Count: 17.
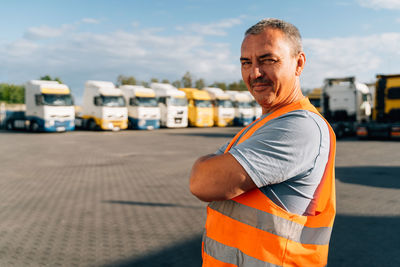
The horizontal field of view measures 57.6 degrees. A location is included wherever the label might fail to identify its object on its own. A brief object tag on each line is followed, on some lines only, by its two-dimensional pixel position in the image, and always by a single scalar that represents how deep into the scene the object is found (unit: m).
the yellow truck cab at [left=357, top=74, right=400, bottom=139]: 16.73
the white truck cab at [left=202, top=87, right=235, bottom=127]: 30.92
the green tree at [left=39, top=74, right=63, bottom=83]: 83.16
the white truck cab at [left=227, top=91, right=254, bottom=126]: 32.44
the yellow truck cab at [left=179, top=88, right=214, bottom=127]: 29.06
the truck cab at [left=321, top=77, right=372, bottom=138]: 19.09
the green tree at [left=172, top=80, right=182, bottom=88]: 64.45
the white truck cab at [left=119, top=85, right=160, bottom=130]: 25.38
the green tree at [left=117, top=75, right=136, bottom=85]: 59.83
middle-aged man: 1.22
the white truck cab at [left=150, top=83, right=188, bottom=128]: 27.19
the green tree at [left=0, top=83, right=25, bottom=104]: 76.09
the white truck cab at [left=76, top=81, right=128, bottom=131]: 23.44
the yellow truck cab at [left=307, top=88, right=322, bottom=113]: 25.75
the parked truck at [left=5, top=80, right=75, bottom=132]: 21.17
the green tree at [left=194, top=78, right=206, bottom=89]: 66.00
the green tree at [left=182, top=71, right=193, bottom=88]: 63.59
